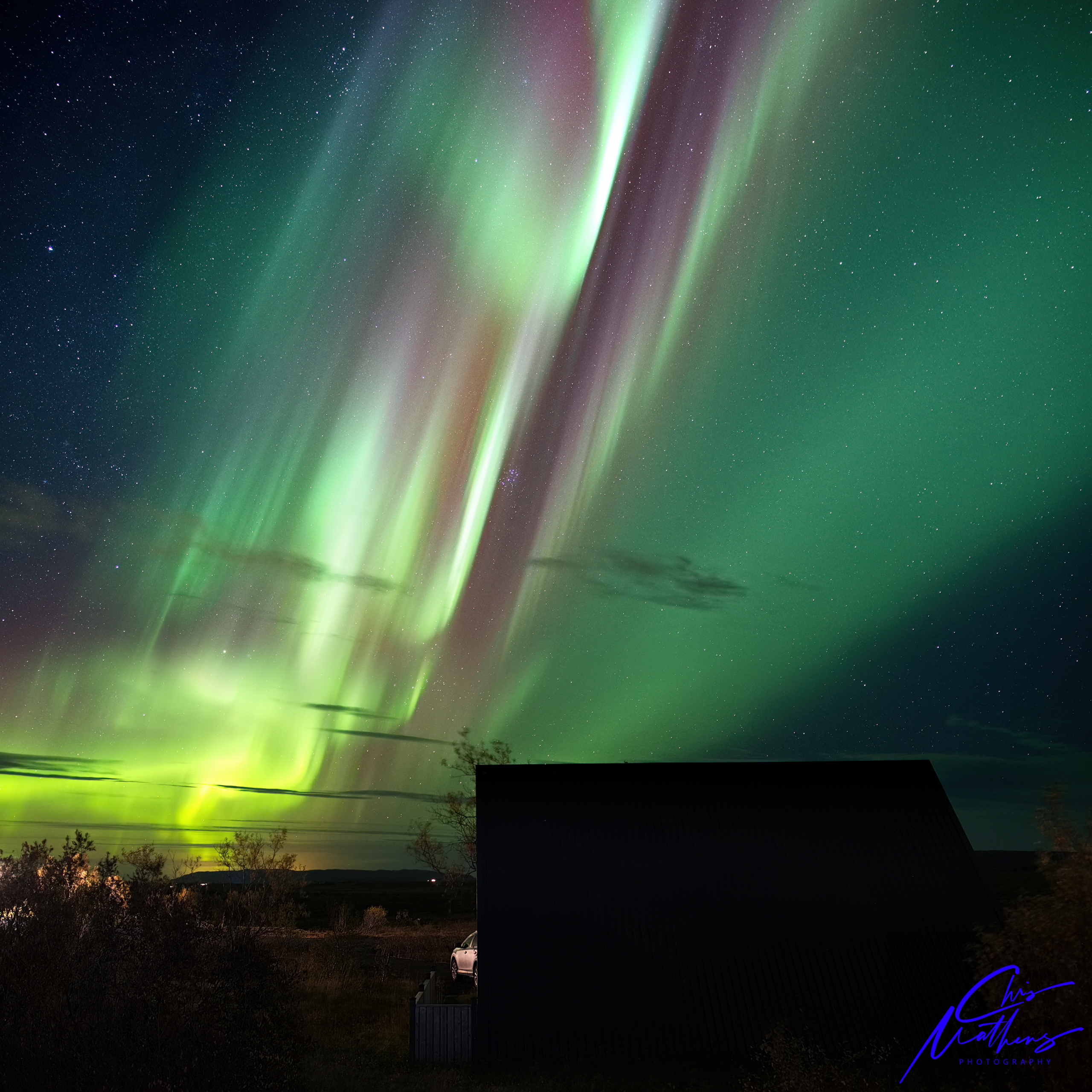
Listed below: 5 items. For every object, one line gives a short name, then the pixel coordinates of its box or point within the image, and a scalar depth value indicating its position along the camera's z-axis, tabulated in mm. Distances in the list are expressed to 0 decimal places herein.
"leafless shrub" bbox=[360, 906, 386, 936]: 52094
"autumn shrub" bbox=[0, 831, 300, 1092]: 13445
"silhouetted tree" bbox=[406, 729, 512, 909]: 44438
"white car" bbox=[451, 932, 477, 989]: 27281
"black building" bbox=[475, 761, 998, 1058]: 19391
